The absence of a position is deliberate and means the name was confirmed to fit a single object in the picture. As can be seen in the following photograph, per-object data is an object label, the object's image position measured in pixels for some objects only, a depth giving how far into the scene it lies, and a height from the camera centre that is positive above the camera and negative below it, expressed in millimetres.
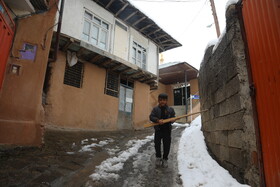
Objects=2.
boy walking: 3895 +45
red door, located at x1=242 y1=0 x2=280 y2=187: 1841 +633
